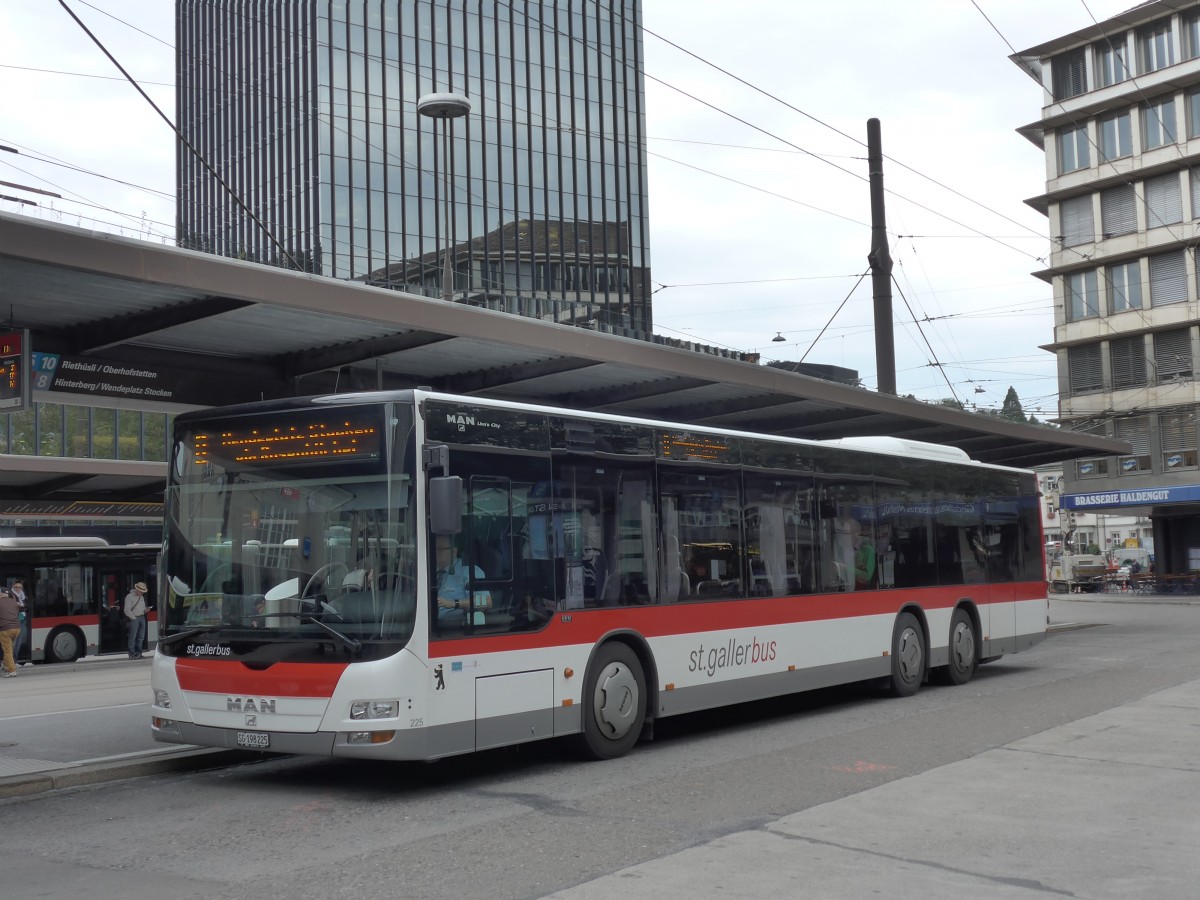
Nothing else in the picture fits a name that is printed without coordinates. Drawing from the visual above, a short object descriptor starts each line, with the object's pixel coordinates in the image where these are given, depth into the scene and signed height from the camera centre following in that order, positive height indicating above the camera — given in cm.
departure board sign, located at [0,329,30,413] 1138 +174
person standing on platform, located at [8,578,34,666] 2895 -150
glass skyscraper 6438 +2208
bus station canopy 1039 +219
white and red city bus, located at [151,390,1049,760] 892 -22
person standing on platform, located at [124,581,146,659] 2983 -134
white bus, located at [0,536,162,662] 3000 -64
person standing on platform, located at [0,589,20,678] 2480 -124
